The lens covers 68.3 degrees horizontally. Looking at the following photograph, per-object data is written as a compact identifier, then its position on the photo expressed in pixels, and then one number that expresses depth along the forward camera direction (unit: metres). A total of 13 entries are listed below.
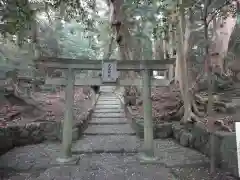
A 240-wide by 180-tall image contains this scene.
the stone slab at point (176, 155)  4.29
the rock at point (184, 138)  5.34
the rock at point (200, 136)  4.61
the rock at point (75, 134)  5.99
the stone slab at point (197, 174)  3.52
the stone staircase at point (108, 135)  5.28
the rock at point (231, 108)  6.22
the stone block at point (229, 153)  3.46
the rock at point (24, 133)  5.60
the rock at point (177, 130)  5.74
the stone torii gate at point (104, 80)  4.47
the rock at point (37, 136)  5.76
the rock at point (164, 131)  6.31
